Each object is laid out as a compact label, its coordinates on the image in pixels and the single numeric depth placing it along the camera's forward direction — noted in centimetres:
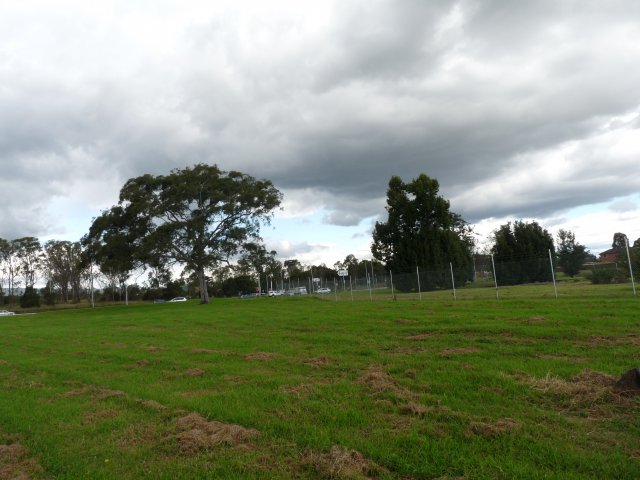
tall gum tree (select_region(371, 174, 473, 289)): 5334
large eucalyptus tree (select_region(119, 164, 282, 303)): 4134
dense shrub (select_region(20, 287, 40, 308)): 7806
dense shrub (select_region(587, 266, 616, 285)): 2728
